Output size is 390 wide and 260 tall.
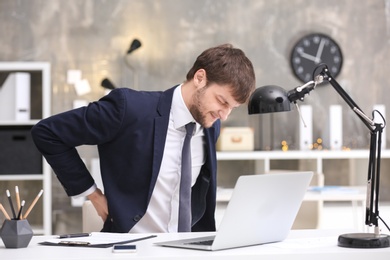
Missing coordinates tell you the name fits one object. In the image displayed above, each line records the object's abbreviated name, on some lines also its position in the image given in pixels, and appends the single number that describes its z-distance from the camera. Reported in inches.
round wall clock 355.1
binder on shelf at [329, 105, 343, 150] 343.8
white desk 108.7
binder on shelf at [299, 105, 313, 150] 342.4
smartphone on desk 111.4
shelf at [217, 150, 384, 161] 329.9
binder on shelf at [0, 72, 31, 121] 314.2
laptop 113.3
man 145.0
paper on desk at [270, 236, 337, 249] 120.5
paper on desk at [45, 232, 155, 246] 125.4
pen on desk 130.4
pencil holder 118.8
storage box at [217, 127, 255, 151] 334.9
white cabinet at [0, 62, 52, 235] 311.9
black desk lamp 127.7
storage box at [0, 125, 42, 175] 311.7
